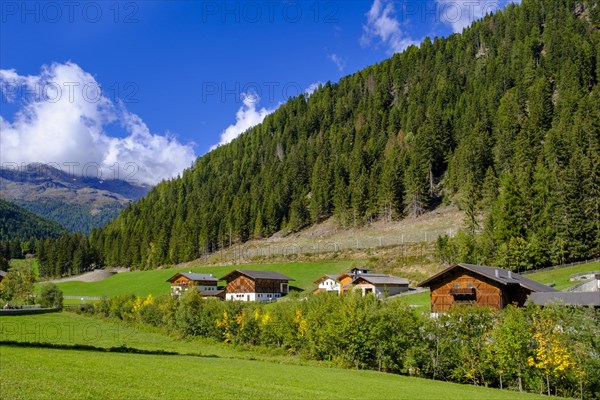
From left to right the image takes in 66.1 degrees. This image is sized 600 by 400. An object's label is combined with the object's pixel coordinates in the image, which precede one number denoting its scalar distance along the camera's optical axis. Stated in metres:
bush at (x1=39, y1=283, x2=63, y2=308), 88.00
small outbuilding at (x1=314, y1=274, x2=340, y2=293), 88.76
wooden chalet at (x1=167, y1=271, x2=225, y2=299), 98.79
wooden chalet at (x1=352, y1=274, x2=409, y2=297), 79.00
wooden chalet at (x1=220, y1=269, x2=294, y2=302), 92.62
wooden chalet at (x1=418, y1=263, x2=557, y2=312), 52.97
